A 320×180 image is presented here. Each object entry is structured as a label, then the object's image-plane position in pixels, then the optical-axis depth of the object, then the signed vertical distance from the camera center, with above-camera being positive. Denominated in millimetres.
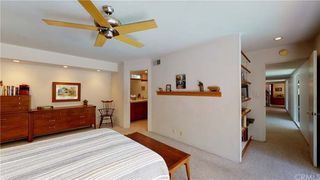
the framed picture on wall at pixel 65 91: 3994 +0
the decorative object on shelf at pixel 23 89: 3261 +57
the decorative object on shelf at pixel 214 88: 2562 +48
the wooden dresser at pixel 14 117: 2928 -613
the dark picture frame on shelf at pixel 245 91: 3219 -19
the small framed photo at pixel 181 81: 3241 +245
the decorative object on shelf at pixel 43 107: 3548 -459
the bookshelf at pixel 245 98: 2795 -188
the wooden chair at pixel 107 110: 4761 -726
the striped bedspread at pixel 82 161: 1089 -689
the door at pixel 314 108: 2114 -300
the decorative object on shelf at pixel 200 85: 2859 +111
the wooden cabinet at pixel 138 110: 5383 -864
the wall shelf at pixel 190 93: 2624 -62
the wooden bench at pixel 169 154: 1568 -879
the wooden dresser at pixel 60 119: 3314 -812
